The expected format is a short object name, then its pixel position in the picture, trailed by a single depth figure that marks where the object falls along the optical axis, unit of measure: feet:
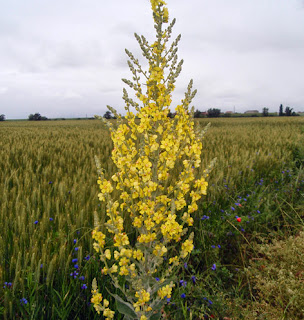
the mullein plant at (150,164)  4.20
